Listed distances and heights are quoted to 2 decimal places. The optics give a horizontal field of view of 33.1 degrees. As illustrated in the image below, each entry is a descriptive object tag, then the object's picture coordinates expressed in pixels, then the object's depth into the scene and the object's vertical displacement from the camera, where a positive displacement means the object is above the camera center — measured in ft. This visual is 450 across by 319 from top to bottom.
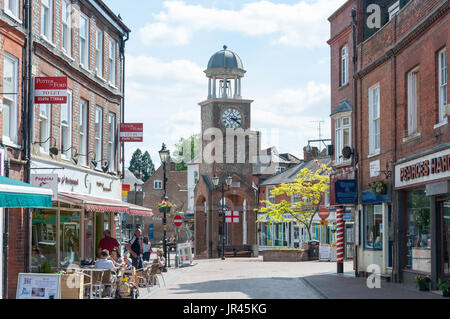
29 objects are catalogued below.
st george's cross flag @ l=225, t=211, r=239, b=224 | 160.95 -1.67
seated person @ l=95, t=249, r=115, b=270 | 61.98 -4.47
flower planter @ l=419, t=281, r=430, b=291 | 66.90 -6.78
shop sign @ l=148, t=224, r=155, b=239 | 284.82 -8.28
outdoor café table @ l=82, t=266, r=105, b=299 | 56.70 -4.93
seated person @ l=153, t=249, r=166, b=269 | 80.10 -5.49
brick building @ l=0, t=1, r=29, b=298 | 59.41 +6.98
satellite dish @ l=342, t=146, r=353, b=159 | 92.58 +7.01
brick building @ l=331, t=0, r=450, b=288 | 65.26 +6.96
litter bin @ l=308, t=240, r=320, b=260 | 145.89 -8.04
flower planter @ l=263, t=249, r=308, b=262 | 142.10 -8.66
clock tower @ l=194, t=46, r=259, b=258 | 169.78 +12.32
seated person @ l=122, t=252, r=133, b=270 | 65.16 -4.93
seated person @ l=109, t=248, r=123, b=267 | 66.39 -4.57
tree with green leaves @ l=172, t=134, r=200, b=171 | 342.85 +26.66
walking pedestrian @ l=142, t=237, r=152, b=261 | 105.60 -5.84
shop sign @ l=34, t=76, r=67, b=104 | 65.16 +10.24
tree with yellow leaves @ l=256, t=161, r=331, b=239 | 171.42 +4.04
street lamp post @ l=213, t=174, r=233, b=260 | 154.79 +5.48
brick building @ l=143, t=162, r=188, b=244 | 287.89 +6.41
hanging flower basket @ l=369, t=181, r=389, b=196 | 79.30 +2.34
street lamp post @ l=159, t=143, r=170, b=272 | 112.06 +8.20
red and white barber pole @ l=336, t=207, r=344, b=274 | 96.78 -3.85
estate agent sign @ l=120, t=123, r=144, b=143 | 96.27 +9.83
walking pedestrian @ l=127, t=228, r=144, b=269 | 78.54 -4.15
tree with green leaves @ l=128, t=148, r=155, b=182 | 478.18 +29.58
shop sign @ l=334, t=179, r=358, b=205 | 91.04 +2.15
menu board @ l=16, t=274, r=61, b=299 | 43.34 -4.46
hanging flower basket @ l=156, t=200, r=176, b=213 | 120.00 +0.49
